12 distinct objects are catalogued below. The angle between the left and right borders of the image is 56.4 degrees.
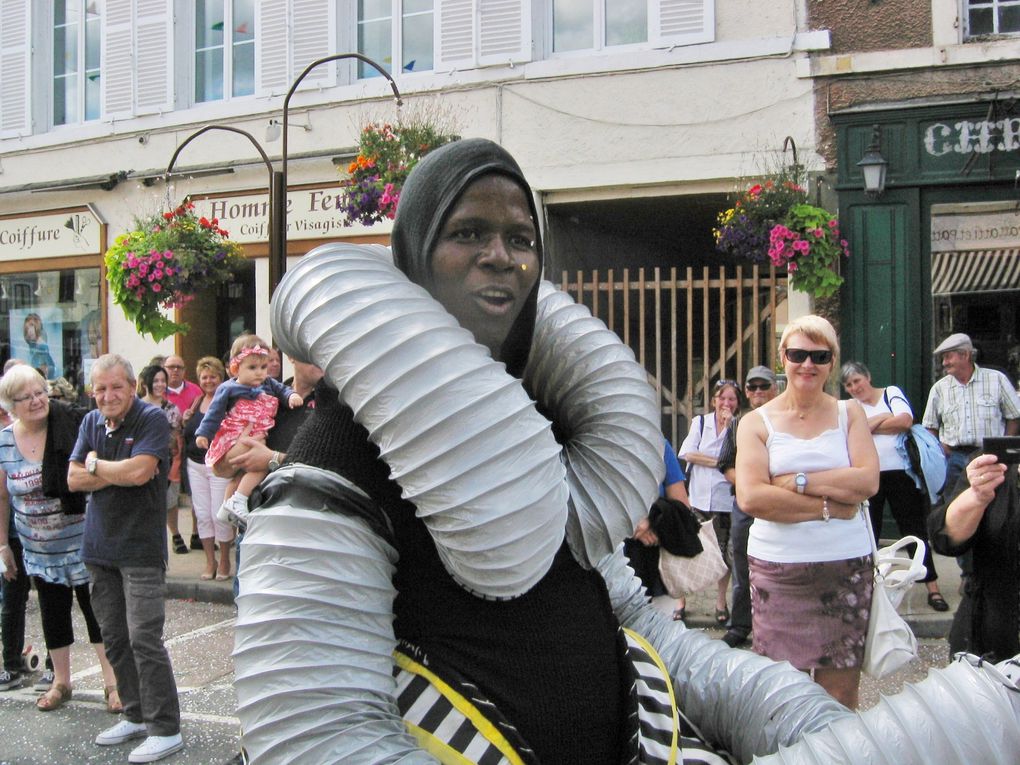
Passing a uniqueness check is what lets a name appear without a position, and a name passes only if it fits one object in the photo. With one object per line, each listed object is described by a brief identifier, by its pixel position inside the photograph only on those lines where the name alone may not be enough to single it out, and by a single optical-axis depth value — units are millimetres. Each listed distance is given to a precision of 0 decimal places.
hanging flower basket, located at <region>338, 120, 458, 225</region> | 8164
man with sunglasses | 6039
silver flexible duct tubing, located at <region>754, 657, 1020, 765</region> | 1143
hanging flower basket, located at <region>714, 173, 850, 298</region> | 8898
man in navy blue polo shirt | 4562
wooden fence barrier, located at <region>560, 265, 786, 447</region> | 9492
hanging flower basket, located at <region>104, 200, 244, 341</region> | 9016
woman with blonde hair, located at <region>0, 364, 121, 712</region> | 5312
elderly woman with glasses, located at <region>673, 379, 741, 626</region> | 6832
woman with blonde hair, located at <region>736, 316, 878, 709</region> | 3557
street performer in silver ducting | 1135
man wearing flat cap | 7297
